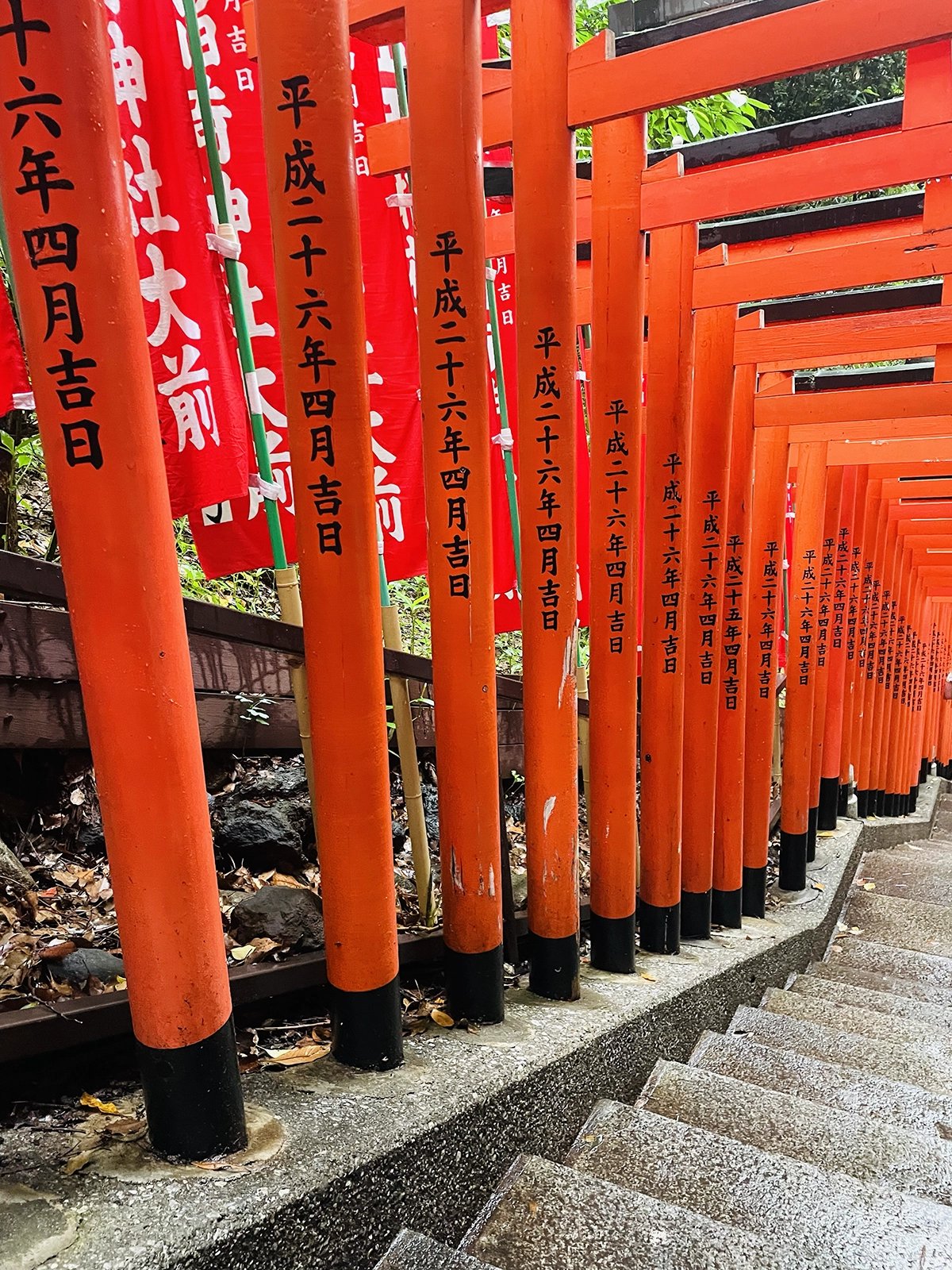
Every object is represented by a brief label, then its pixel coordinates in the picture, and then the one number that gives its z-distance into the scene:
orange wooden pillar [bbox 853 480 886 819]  10.92
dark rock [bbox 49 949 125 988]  2.66
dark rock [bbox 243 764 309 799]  4.31
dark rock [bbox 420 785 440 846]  5.02
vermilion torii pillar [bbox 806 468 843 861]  8.28
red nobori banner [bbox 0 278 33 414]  2.58
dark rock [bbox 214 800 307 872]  3.96
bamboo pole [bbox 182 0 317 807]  3.12
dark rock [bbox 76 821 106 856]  3.83
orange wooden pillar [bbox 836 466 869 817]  9.51
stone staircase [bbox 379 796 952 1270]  2.29
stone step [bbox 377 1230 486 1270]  2.12
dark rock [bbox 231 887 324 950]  3.12
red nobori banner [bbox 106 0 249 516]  3.00
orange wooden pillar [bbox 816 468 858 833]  8.69
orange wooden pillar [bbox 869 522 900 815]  12.91
